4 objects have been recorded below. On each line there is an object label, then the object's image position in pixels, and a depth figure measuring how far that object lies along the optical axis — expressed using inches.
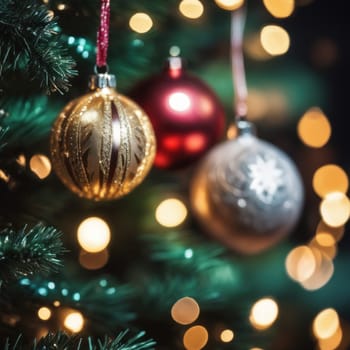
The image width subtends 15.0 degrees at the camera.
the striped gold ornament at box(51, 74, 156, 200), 28.9
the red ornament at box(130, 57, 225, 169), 32.6
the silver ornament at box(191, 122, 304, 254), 32.7
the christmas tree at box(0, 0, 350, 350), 29.1
